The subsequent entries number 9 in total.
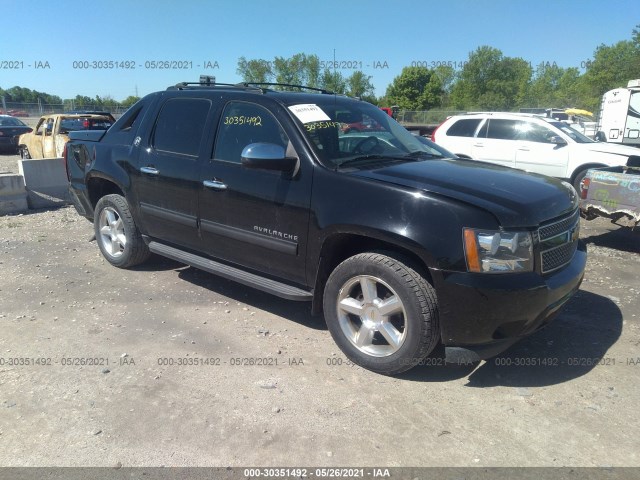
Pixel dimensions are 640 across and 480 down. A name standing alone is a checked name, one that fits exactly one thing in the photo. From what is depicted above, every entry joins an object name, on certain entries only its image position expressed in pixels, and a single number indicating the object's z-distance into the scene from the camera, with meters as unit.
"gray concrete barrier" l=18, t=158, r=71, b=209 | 8.84
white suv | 9.93
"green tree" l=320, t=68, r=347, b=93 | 51.16
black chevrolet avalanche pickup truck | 3.06
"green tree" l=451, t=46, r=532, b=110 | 71.74
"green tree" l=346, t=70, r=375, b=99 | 58.88
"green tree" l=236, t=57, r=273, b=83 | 61.12
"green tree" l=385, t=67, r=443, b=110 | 69.31
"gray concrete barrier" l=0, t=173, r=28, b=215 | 8.41
